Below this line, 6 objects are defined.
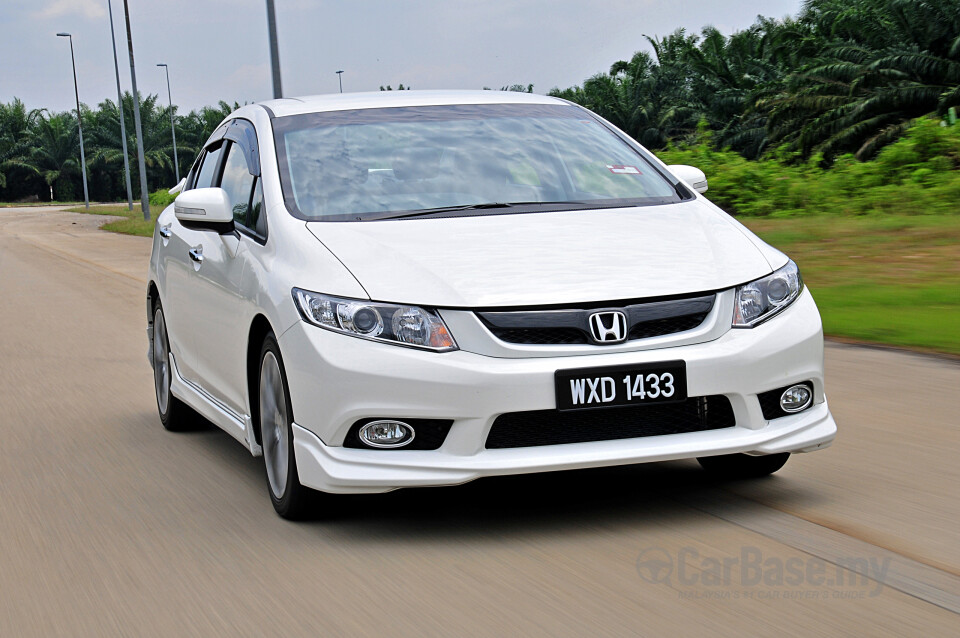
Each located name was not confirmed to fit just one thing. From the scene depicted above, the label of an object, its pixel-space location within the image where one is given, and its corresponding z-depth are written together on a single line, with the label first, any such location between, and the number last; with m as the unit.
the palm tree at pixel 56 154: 100.25
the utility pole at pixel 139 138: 41.97
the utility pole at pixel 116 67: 51.59
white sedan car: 4.11
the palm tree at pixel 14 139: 100.25
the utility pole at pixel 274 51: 22.42
